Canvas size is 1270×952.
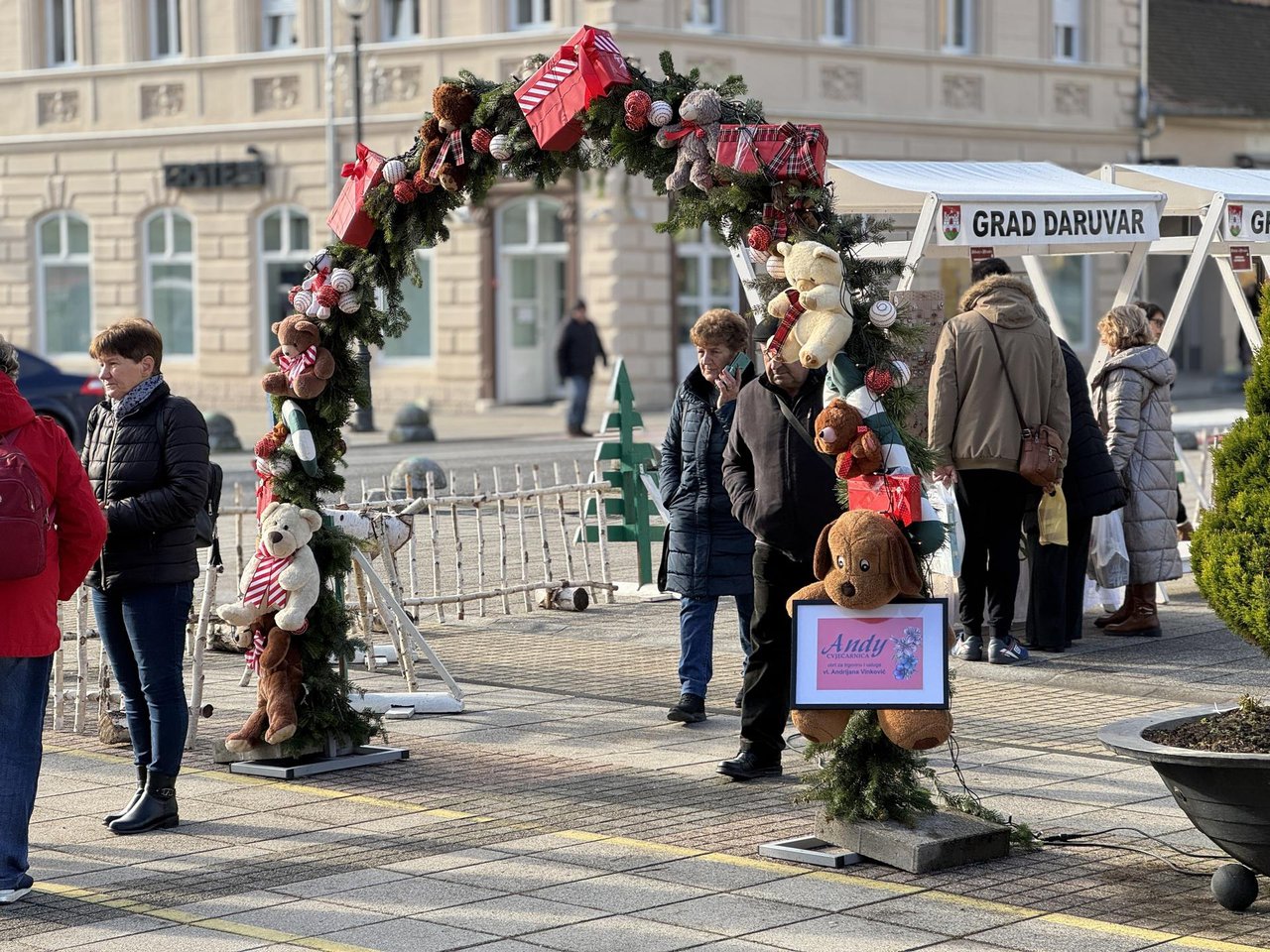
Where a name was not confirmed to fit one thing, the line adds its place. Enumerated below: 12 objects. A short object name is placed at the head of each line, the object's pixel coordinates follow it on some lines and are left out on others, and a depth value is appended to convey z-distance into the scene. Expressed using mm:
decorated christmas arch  6605
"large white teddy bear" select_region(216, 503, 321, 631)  7953
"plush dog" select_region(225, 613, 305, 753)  7930
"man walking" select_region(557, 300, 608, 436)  25984
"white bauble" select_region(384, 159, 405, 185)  8102
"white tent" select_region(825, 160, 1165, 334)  11219
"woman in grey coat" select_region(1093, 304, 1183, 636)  10898
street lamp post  26719
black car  19594
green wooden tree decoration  12523
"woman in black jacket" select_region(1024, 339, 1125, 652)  10391
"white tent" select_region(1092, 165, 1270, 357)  12609
